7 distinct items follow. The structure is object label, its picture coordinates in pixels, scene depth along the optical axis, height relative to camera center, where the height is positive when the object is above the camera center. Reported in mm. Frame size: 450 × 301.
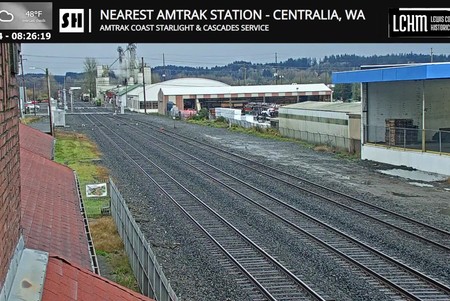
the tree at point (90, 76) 180625 +6977
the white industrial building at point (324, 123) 42000 -1983
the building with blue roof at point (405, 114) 31719 -1152
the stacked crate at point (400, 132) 35031 -2024
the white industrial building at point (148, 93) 113125 +1204
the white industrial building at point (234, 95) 99188 +326
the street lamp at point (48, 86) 46662 +1246
